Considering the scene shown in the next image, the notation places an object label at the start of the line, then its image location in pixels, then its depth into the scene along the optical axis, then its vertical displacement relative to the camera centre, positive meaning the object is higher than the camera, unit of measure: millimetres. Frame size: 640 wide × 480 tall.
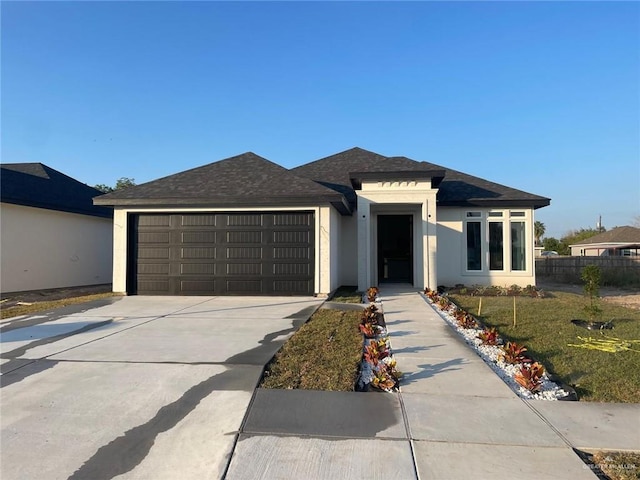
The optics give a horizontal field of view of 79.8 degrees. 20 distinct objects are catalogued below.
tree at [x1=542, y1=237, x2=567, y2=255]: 52156 +663
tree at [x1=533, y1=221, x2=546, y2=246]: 72369 +3958
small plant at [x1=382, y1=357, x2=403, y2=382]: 4230 -1348
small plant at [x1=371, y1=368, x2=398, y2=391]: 4074 -1400
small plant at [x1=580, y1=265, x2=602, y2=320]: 7466 -580
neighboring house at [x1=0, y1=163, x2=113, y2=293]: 12438 +682
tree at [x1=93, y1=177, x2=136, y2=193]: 44531 +8284
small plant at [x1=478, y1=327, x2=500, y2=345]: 5876 -1344
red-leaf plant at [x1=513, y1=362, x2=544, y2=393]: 4086 -1371
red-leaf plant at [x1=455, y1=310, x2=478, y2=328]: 6996 -1311
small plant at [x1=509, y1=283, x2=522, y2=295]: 12317 -1277
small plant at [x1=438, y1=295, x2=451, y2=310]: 8930 -1262
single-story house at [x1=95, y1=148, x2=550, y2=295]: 10969 +645
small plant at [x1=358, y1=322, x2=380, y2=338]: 6312 -1327
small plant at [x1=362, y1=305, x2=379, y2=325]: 6945 -1226
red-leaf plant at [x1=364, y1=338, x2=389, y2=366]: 4617 -1263
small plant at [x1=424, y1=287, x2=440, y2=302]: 10231 -1221
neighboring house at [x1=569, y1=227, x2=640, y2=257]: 38375 +790
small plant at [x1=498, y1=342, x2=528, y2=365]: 4879 -1346
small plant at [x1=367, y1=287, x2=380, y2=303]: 10281 -1211
